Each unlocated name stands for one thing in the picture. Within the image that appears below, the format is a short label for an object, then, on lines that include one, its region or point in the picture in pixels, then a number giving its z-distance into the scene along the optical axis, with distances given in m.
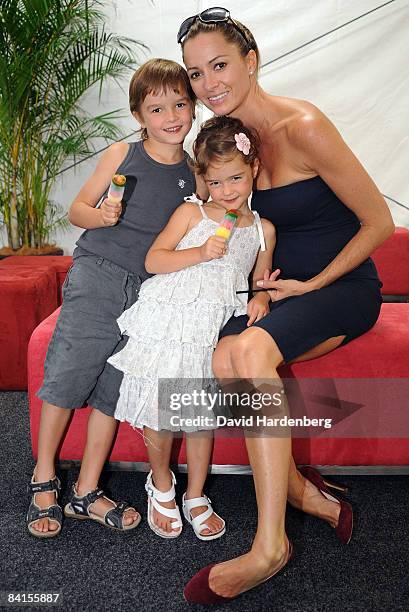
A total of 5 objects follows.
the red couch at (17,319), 2.64
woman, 1.68
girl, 1.69
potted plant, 3.29
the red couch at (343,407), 1.86
